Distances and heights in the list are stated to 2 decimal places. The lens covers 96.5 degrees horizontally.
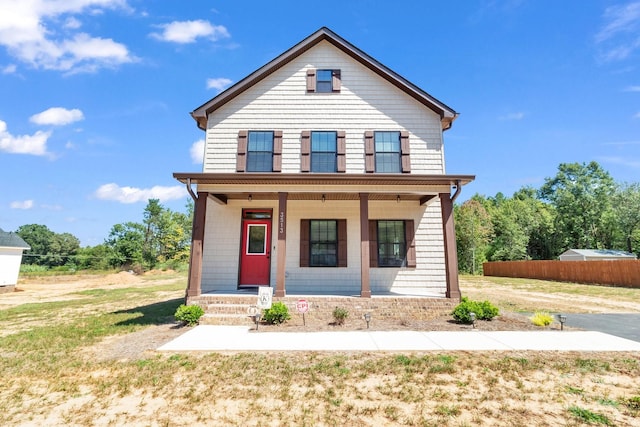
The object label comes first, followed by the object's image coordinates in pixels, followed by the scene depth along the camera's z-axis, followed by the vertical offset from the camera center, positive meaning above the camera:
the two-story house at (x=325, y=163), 9.44 +3.10
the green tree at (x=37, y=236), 64.12 +3.58
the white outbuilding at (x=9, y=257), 16.38 -0.33
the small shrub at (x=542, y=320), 6.49 -1.42
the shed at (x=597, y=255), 24.53 +0.23
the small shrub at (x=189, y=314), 6.71 -1.44
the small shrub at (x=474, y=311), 6.80 -1.31
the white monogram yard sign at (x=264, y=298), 6.70 -1.03
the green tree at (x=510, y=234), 34.38 +2.83
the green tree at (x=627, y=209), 28.73 +4.90
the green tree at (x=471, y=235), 30.73 +2.33
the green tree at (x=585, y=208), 32.06 +5.70
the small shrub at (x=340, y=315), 6.84 -1.44
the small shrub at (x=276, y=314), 6.76 -1.41
